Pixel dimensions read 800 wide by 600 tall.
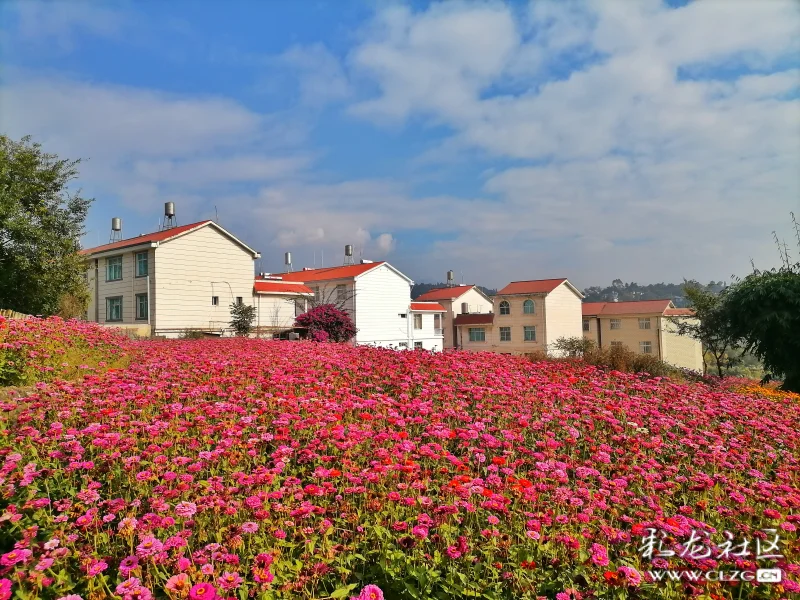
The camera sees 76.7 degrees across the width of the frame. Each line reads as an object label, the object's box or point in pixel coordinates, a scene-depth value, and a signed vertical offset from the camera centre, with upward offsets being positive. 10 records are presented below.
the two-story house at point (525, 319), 39.56 +0.30
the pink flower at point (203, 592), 1.93 -1.01
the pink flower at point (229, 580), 2.10 -1.04
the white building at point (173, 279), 23.31 +2.58
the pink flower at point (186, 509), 2.51 -0.89
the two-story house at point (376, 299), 31.94 +1.81
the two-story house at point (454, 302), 44.00 +2.05
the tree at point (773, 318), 11.42 -0.03
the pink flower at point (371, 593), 2.08 -1.10
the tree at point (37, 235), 18.80 +3.80
